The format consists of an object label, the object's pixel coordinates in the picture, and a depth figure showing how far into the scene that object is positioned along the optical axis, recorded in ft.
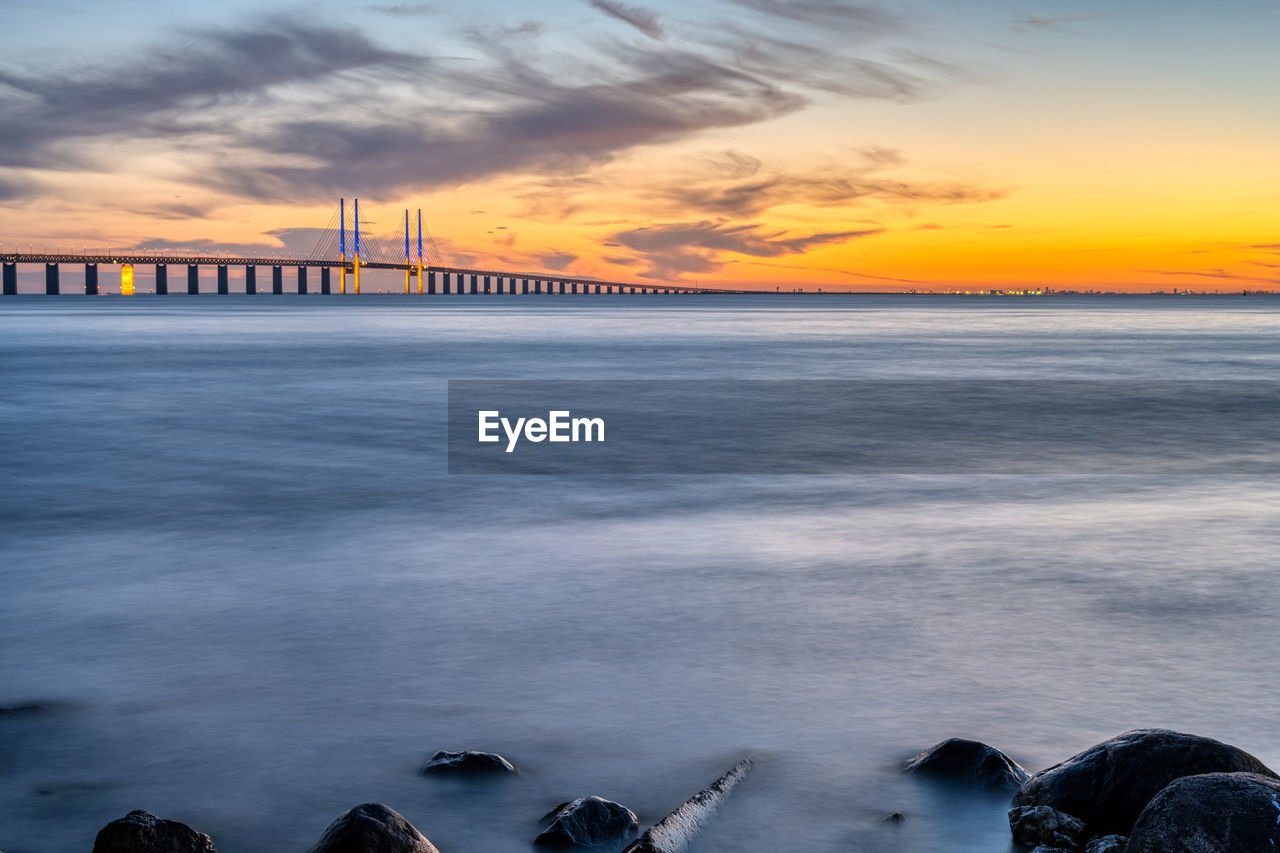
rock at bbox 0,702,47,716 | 16.62
